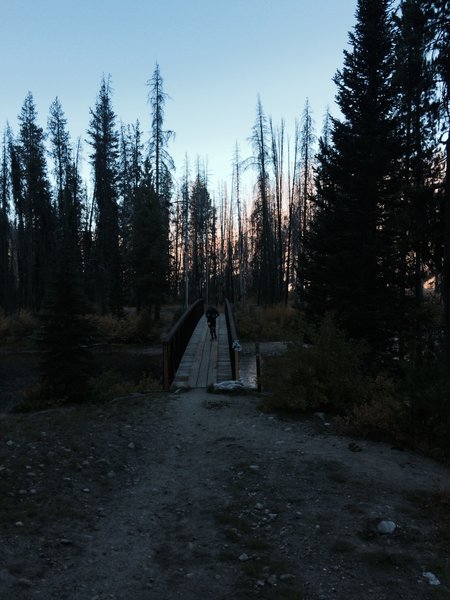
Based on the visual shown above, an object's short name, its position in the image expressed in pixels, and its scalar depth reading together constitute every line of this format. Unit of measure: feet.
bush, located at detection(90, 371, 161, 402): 35.60
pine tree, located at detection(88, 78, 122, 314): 107.76
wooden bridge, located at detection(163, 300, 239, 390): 39.83
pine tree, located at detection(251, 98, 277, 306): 115.03
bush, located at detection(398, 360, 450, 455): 21.68
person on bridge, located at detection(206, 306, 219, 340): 64.75
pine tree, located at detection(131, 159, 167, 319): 100.17
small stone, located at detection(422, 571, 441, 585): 11.16
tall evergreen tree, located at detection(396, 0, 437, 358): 31.27
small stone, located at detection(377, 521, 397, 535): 13.68
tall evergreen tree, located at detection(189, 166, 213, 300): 177.88
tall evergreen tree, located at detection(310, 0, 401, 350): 46.26
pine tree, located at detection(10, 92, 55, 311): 115.96
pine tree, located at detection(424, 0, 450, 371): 30.48
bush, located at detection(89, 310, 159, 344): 86.89
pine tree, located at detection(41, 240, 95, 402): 33.81
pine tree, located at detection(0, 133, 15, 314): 124.67
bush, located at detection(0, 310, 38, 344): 89.70
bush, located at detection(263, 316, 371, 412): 29.25
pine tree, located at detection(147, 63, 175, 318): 100.37
